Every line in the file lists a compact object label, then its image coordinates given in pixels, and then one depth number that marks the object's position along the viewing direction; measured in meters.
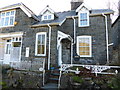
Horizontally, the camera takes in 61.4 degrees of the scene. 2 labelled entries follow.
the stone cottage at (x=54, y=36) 9.58
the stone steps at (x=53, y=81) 6.52
